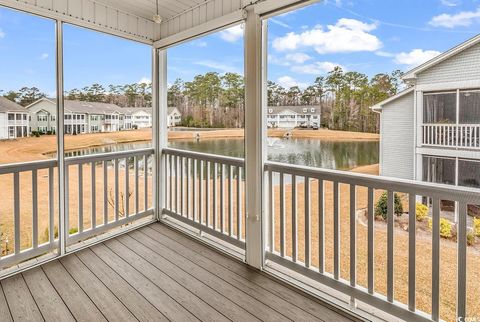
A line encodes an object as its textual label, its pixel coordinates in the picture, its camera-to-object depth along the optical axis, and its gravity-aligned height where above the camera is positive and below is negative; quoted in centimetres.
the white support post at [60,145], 282 +4
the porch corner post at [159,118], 375 +41
